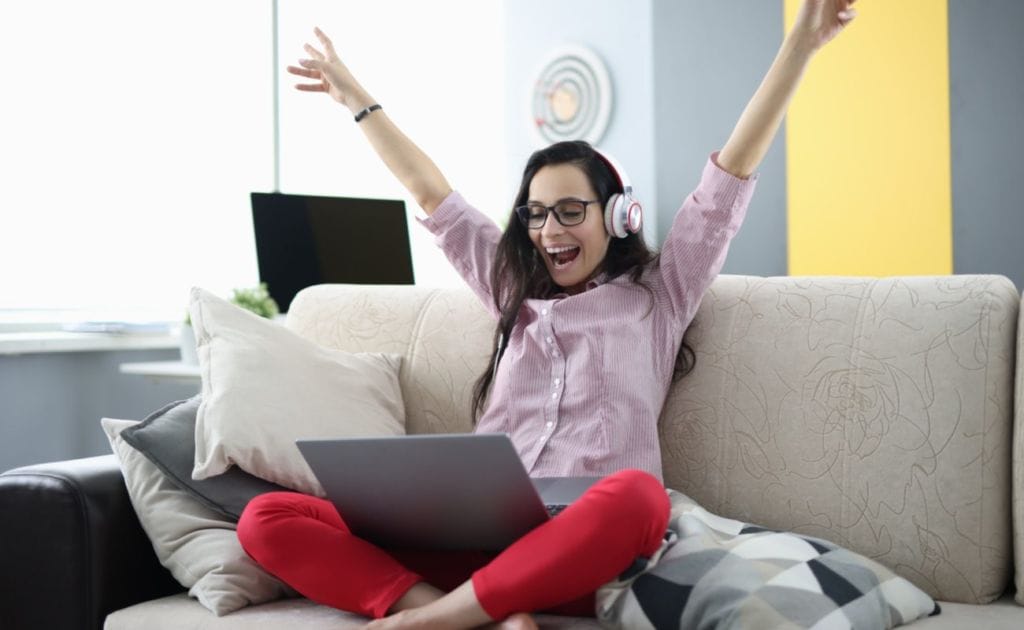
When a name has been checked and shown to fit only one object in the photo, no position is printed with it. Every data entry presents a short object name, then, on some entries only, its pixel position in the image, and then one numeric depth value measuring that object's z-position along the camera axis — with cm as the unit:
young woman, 124
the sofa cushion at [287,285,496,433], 191
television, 294
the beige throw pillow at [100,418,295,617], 144
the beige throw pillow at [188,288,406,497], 159
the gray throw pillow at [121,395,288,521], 156
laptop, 120
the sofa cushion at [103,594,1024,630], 132
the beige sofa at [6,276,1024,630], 142
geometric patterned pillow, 120
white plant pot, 279
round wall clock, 466
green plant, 268
